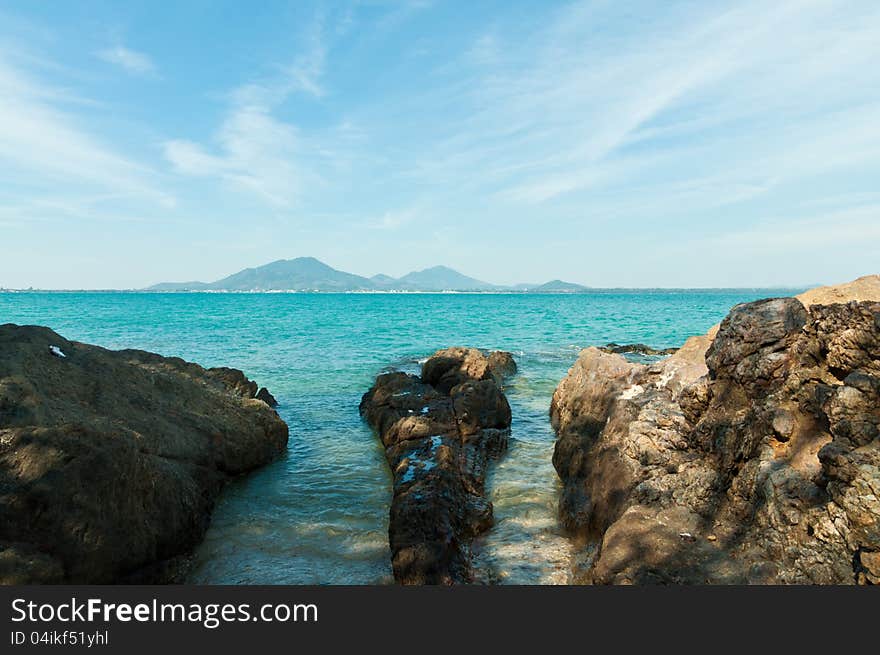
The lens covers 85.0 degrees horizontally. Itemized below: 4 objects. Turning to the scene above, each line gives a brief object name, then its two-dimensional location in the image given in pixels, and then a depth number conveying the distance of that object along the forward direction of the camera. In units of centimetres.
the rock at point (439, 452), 744
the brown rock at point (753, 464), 524
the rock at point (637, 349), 3328
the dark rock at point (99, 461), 644
